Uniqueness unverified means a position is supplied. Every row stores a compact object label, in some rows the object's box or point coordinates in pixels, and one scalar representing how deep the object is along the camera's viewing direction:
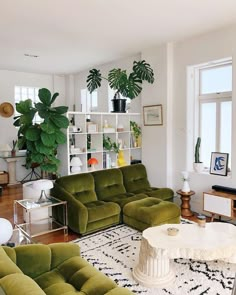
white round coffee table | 2.50
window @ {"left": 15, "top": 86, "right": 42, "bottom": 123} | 7.35
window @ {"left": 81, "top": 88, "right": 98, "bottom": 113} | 7.03
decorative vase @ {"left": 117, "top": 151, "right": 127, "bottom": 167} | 5.13
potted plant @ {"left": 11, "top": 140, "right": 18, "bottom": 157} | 7.01
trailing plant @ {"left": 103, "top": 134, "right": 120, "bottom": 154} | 4.88
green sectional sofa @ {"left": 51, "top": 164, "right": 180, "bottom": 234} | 3.71
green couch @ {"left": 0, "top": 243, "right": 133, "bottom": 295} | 1.80
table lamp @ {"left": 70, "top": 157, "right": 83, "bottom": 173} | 4.45
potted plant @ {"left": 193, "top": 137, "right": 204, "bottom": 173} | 4.54
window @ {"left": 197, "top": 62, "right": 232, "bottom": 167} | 4.38
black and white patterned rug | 2.50
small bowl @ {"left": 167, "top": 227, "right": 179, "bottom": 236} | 2.75
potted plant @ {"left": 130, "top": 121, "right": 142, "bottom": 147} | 5.29
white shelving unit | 4.55
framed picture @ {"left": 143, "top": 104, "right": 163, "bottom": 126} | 4.97
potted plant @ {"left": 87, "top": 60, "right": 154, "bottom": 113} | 4.97
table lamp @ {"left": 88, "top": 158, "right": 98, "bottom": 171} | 4.69
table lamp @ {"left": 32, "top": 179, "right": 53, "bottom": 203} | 3.68
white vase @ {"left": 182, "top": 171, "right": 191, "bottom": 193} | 4.58
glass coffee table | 3.64
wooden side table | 4.55
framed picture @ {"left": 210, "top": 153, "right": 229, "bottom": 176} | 4.29
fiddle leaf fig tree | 3.92
